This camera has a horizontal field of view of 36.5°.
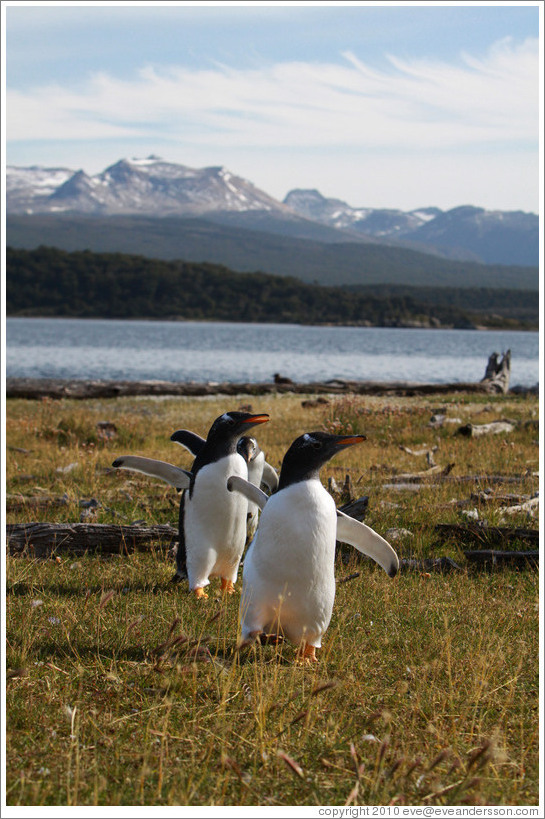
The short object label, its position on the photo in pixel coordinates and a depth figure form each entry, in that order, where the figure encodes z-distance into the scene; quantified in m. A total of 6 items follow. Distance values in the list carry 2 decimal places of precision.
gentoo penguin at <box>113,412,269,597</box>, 7.52
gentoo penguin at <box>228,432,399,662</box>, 5.98
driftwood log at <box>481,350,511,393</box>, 33.69
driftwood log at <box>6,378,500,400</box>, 30.56
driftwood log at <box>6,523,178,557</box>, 8.74
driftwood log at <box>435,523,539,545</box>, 9.26
